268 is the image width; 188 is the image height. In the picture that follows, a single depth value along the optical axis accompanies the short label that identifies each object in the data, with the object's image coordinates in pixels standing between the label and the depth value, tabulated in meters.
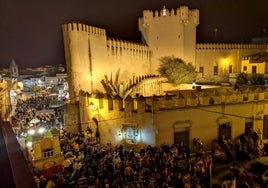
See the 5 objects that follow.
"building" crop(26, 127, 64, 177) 8.52
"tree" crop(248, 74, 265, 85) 18.67
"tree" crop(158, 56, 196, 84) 24.25
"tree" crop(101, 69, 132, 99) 17.15
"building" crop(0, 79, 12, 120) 17.62
